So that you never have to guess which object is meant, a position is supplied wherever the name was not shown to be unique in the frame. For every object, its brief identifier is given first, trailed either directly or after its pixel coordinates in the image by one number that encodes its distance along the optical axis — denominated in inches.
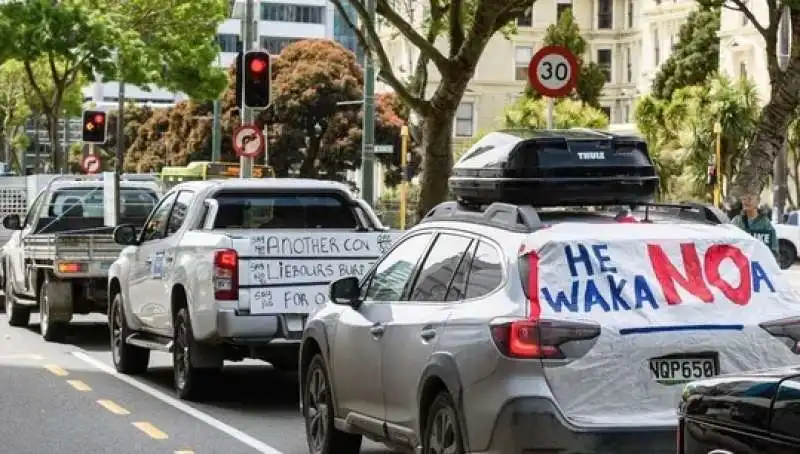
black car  221.5
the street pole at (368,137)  1325.0
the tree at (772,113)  962.7
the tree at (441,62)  906.1
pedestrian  772.6
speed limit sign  706.8
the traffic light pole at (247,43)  1223.7
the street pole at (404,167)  1790.0
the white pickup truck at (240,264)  561.9
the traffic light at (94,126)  1622.8
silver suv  329.4
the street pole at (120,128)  1910.7
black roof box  392.5
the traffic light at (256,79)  1098.7
